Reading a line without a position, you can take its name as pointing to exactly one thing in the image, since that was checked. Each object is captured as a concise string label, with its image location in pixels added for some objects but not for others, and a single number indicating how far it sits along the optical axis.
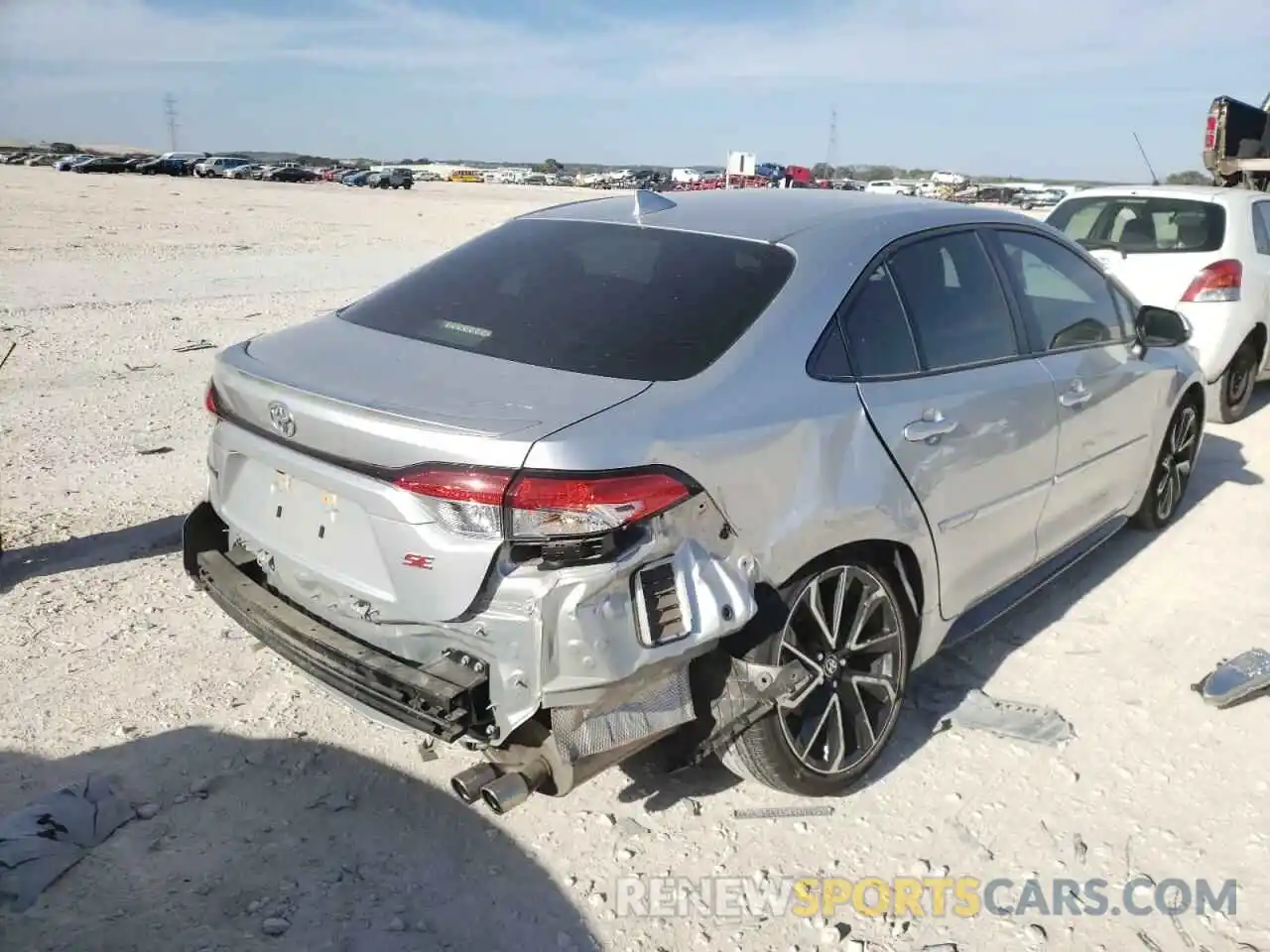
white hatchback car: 7.35
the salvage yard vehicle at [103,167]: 64.00
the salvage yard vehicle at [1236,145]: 11.80
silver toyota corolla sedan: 2.38
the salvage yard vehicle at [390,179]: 65.25
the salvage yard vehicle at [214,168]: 69.88
